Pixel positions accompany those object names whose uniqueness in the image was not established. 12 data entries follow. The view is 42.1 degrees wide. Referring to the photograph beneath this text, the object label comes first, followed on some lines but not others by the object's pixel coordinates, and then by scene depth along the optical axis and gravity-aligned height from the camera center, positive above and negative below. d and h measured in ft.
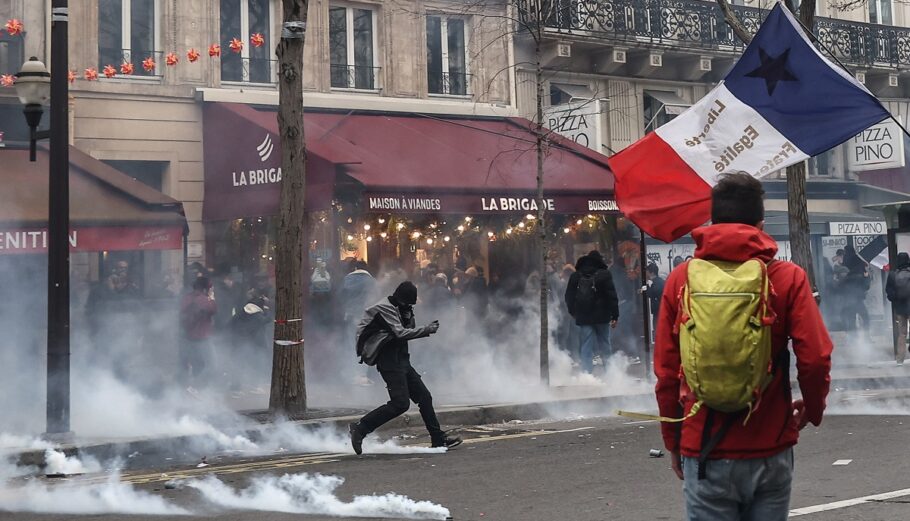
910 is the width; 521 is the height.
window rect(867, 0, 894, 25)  88.89 +22.01
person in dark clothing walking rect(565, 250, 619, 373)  48.62 +0.29
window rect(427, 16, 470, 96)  66.54 +14.79
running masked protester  31.09 -0.75
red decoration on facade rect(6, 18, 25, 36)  50.62 +13.04
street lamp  34.96 +7.12
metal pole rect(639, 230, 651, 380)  48.81 -0.13
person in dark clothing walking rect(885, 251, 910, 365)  54.60 +0.33
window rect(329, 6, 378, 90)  63.26 +14.71
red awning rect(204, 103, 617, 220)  53.98 +7.47
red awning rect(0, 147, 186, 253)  45.83 +4.88
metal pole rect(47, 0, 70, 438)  34.91 +3.30
